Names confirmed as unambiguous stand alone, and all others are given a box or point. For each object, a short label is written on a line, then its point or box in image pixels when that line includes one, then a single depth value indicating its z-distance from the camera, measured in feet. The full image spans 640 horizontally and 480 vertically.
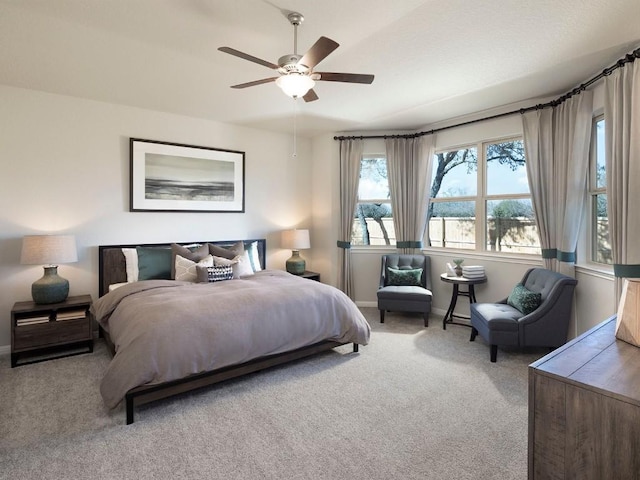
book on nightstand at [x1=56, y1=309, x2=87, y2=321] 11.60
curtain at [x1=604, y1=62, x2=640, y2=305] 9.05
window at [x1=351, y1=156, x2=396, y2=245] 18.48
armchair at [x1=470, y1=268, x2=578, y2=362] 10.88
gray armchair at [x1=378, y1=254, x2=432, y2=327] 14.96
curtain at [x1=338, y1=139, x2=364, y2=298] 18.02
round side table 14.29
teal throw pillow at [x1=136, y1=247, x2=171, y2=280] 13.52
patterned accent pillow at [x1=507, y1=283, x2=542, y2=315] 11.52
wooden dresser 3.81
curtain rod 9.34
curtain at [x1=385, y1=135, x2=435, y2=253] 17.07
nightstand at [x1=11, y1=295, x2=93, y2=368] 10.93
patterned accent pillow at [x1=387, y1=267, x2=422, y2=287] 16.16
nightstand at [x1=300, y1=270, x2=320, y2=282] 17.28
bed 8.04
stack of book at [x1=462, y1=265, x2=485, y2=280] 14.56
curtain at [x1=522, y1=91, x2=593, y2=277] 11.59
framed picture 14.53
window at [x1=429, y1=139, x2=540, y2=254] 14.34
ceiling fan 7.66
